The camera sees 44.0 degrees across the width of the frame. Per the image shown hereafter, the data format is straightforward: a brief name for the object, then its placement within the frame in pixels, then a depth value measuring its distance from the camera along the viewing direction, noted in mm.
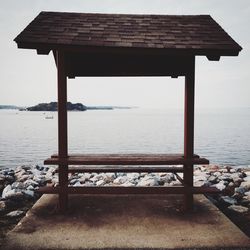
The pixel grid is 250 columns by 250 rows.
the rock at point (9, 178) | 9608
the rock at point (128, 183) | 8809
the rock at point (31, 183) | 8397
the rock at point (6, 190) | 7128
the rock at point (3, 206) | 6173
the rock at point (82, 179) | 9603
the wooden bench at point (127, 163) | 5348
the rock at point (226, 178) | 9359
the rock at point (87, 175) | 10338
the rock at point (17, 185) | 7898
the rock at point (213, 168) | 12730
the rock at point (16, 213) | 5835
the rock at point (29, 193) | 7129
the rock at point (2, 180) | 9336
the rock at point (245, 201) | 6772
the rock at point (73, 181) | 9306
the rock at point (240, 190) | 7599
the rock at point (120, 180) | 9523
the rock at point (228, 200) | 6688
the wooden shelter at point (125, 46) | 5223
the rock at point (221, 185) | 8078
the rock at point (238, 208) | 6151
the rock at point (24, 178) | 9977
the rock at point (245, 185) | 8000
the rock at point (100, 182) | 9250
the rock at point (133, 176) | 9953
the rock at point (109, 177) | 9937
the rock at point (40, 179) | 9128
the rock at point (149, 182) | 8414
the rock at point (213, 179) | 9178
